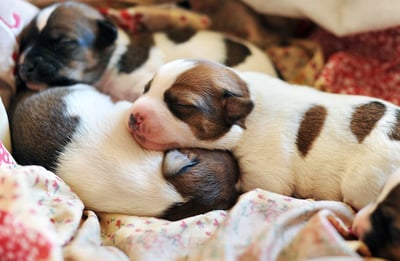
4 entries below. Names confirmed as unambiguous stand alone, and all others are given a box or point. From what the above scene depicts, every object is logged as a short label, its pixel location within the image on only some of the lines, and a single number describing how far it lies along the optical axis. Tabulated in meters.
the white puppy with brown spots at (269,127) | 0.36
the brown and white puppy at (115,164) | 0.35
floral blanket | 0.31
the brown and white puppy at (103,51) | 0.41
